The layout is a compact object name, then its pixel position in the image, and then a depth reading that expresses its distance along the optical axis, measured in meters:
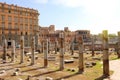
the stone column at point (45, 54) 12.00
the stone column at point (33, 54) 13.18
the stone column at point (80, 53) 9.62
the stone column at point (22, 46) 14.24
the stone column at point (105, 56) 8.45
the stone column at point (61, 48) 10.70
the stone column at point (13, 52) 15.21
